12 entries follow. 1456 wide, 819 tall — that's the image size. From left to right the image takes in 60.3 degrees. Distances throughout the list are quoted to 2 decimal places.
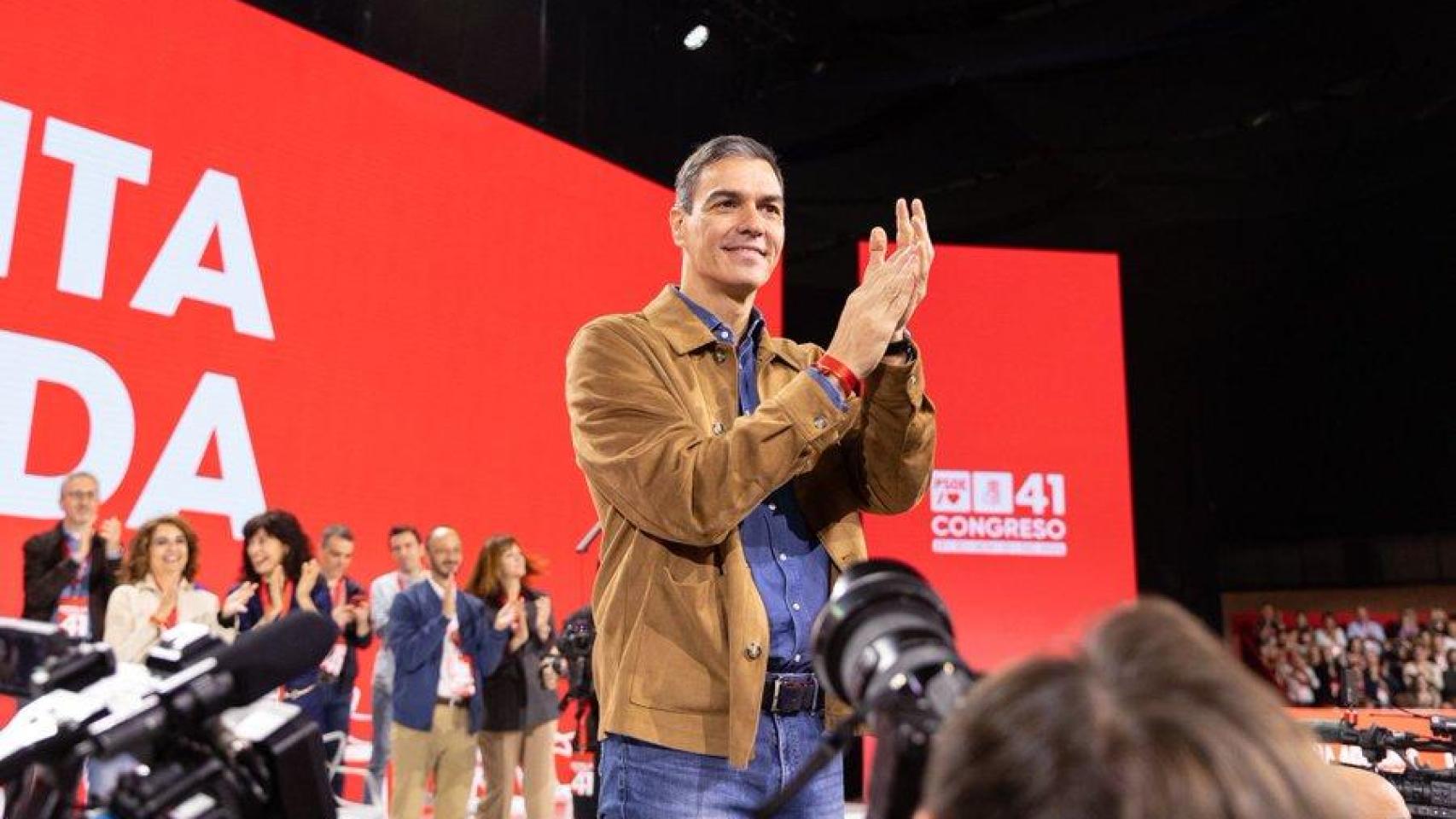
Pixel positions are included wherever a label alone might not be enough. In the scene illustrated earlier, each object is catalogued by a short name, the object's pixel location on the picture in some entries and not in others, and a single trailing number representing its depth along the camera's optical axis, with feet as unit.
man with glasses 15.01
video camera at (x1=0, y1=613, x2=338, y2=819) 2.36
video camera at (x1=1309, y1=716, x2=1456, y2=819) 7.97
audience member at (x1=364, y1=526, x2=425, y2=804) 19.62
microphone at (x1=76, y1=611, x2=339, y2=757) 2.36
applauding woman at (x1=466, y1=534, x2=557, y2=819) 18.78
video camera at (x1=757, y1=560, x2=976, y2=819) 2.07
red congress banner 27.17
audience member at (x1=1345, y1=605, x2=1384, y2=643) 40.52
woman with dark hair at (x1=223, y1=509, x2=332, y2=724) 16.30
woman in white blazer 14.42
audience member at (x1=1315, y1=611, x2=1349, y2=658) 38.52
